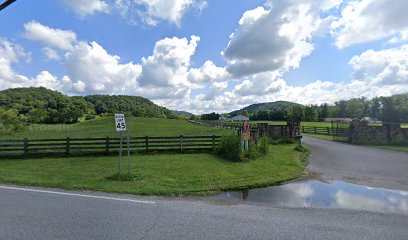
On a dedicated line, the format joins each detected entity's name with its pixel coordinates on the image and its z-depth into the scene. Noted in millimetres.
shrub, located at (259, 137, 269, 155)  15828
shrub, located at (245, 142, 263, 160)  14219
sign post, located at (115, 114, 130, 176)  9723
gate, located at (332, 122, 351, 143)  26930
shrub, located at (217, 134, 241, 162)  14203
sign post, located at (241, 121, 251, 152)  14245
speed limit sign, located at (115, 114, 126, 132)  9723
